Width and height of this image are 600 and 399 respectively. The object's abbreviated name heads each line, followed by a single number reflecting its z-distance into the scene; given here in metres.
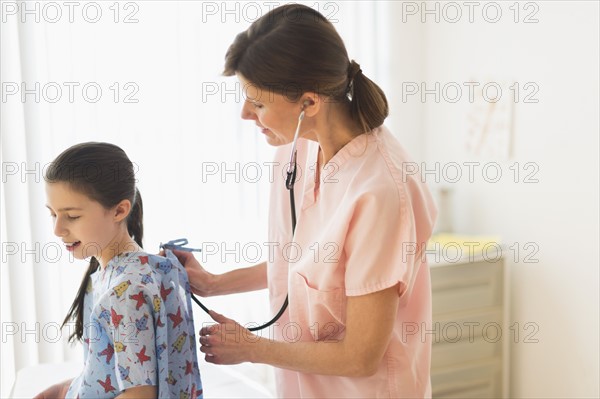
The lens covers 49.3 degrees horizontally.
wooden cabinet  2.57
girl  1.20
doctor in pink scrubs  1.19
